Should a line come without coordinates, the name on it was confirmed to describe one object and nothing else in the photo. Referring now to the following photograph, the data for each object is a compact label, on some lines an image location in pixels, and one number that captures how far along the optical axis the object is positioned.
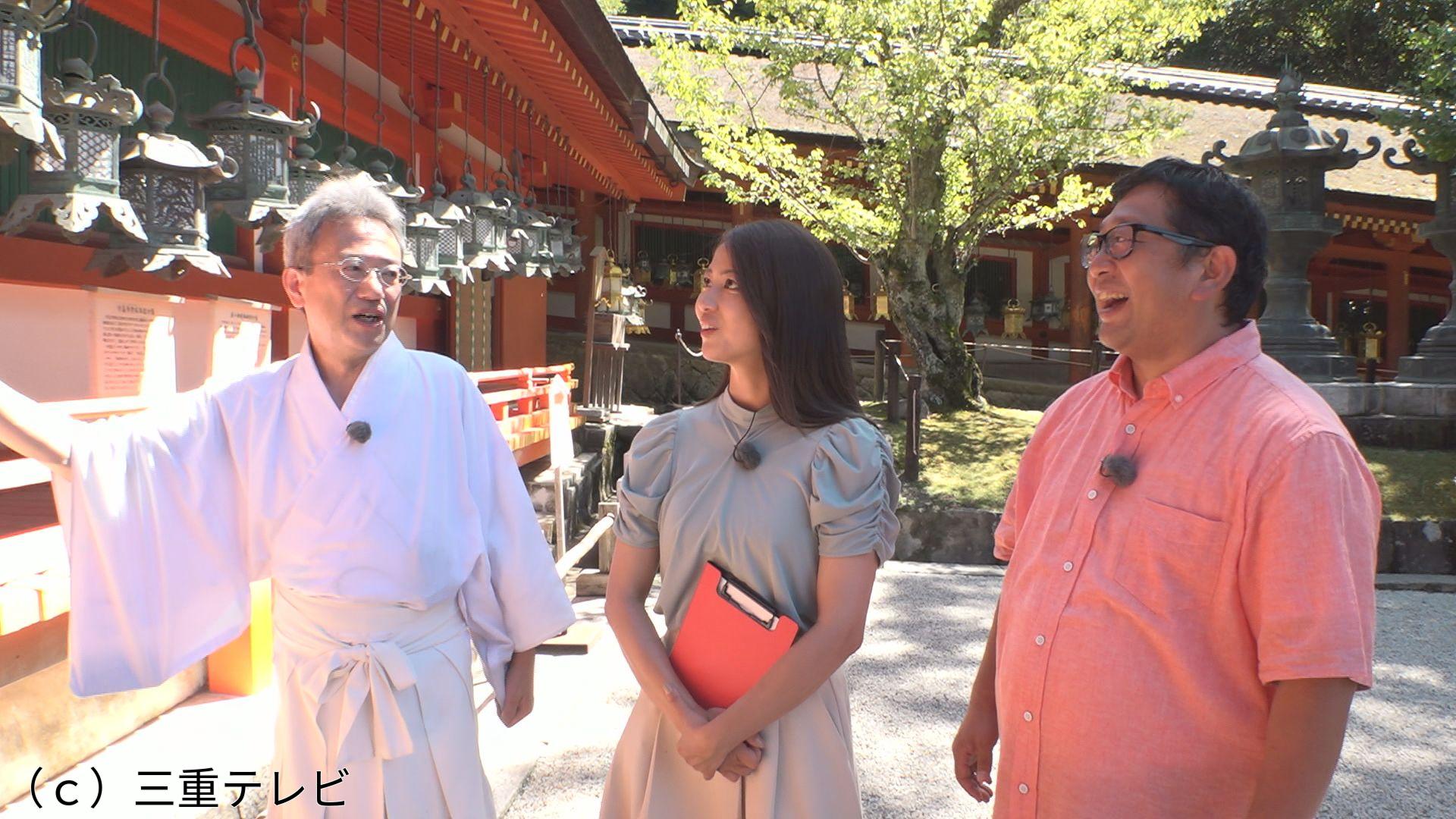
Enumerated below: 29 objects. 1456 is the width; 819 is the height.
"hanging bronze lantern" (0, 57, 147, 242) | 2.85
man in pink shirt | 1.42
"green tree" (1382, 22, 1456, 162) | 8.74
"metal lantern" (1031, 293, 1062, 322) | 15.85
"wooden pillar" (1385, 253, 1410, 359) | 15.39
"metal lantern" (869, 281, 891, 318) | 15.19
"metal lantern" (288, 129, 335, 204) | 4.45
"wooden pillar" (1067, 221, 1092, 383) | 14.63
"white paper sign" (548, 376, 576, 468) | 5.58
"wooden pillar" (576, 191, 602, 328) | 13.47
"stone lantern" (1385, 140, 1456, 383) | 9.85
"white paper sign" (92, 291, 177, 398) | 4.01
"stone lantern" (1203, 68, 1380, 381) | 9.66
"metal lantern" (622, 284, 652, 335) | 12.08
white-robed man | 2.03
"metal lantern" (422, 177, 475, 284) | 5.82
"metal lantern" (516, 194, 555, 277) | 7.60
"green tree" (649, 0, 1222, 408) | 9.88
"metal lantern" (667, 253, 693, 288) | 16.14
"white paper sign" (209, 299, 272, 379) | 4.59
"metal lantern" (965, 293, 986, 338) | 16.03
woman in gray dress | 1.88
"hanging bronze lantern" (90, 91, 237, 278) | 3.29
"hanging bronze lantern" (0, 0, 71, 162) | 2.33
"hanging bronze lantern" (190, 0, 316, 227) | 3.79
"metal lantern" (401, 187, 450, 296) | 5.59
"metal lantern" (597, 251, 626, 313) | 11.48
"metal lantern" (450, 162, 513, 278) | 6.46
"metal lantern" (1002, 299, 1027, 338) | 16.08
